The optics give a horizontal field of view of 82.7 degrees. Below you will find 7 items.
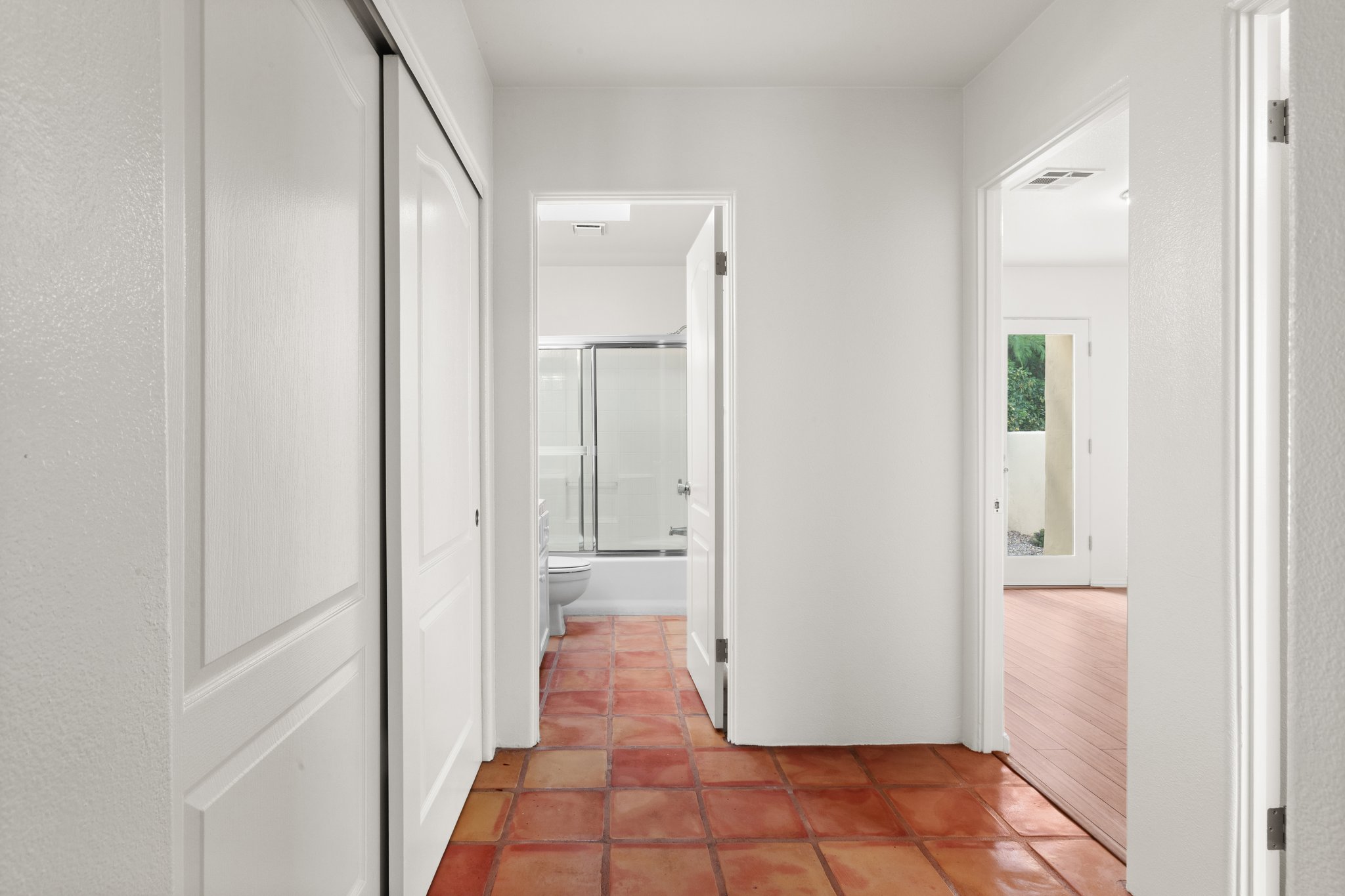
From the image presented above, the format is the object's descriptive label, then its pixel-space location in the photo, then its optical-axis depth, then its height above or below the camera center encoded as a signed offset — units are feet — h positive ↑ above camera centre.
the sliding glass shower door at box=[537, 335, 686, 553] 16.66 +0.09
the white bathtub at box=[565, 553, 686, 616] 15.76 -3.01
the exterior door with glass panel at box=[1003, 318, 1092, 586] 18.42 -0.16
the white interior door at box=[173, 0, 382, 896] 3.06 -0.07
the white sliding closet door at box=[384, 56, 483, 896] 5.37 -0.34
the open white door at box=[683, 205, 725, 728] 9.63 -0.37
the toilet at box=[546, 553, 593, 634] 13.79 -2.53
